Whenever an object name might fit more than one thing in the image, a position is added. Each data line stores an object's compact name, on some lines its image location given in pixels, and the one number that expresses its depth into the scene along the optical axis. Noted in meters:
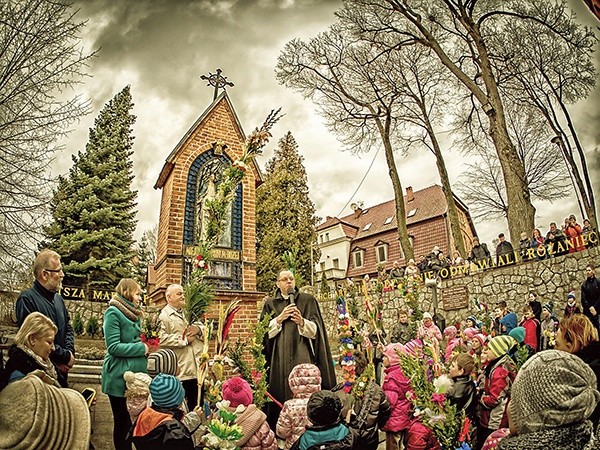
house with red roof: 17.83
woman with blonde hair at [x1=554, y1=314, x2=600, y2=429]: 2.28
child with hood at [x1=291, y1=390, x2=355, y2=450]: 2.08
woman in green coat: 2.68
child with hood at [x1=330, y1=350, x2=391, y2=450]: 2.42
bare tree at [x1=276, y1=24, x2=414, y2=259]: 11.41
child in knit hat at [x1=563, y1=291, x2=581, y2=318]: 7.28
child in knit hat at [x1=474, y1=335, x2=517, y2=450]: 2.71
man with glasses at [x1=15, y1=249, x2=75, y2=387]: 2.47
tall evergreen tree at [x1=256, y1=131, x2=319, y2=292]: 15.54
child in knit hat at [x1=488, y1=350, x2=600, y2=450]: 1.26
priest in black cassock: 3.15
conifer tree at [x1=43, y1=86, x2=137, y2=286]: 9.95
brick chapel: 6.36
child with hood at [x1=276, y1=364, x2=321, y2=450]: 2.51
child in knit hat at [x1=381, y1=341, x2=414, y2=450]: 2.88
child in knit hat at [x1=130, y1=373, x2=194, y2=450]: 1.99
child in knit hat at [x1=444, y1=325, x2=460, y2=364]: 5.54
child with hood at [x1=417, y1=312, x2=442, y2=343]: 3.39
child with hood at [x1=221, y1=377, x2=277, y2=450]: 2.31
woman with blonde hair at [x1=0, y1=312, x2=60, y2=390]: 1.80
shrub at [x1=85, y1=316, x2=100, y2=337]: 8.26
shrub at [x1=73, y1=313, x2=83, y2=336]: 8.16
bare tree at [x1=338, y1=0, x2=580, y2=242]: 9.02
